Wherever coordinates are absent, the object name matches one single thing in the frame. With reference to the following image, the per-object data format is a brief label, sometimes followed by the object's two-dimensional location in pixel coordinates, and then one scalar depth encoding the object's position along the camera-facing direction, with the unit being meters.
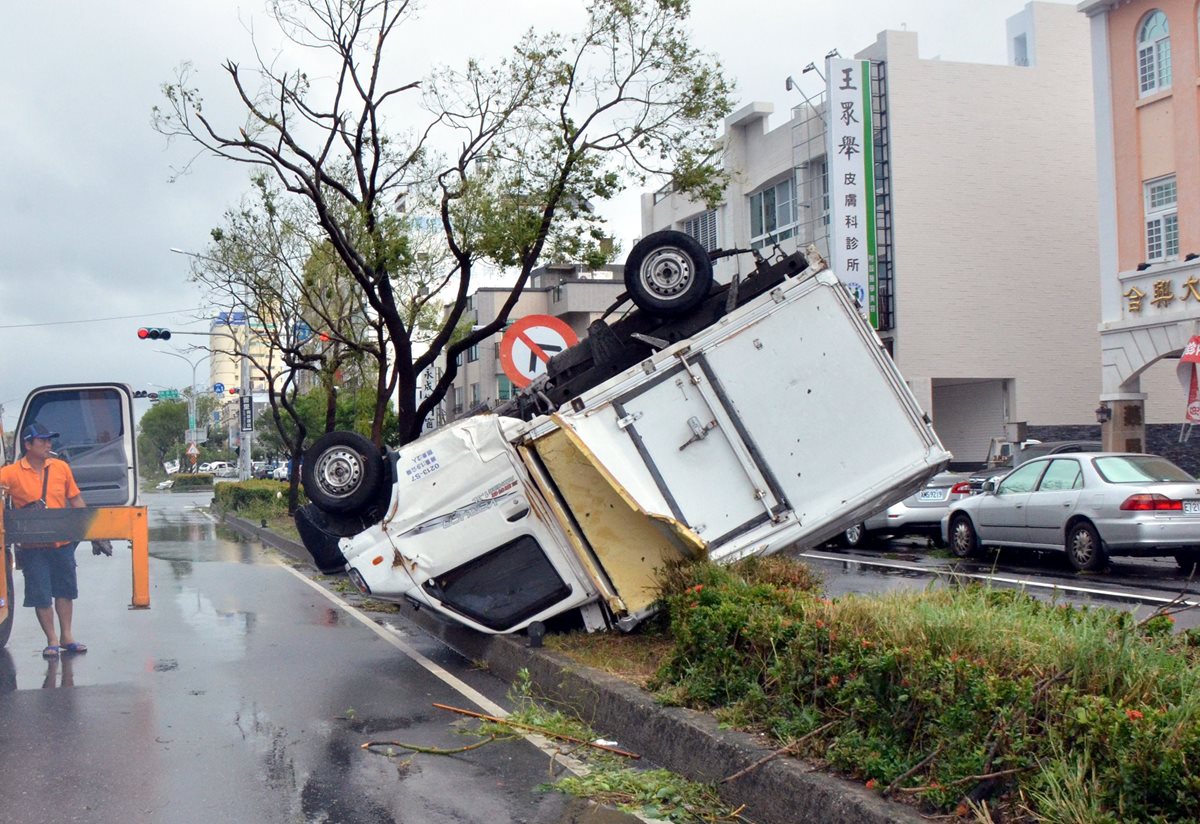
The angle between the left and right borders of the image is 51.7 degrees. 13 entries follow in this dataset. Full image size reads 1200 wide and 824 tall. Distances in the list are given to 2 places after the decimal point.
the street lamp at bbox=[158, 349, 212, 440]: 66.44
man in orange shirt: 10.22
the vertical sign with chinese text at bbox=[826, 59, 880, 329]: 30.22
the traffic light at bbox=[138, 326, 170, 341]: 31.75
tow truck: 11.67
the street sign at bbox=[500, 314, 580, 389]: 11.38
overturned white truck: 8.65
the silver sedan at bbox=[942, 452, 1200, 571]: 14.08
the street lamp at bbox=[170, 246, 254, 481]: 42.28
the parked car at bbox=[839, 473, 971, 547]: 20.25
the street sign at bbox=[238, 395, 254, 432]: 43.50
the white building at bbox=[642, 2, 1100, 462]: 32.69
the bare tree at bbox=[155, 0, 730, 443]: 17.88
